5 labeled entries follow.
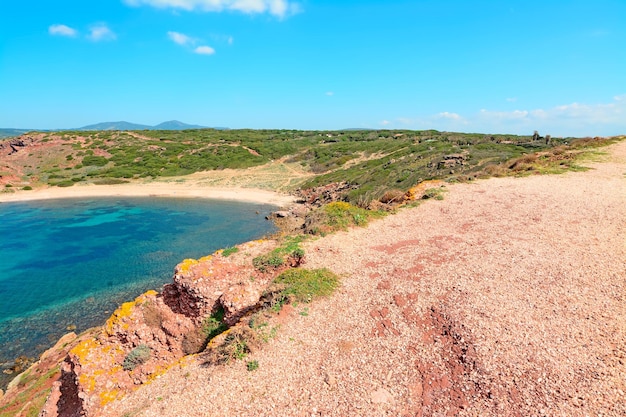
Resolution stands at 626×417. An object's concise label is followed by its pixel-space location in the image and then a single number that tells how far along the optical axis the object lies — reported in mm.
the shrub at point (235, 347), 8562
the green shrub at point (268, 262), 12141
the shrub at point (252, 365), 8094
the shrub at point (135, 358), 10477
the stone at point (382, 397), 6867
